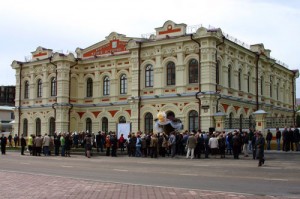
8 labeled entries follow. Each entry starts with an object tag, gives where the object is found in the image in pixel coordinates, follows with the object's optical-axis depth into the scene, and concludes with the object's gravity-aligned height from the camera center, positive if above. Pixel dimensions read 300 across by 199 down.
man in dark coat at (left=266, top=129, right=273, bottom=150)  27.90 -0.44
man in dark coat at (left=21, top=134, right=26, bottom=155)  32.09 -1.09
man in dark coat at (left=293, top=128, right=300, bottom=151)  26.50 -0.29
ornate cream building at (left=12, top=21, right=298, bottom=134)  33.88 +4.16
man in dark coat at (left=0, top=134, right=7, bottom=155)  32.75 -1.09
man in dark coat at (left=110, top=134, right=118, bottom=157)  28.66 -0.97
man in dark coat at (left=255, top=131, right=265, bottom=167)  18.88 -0.75
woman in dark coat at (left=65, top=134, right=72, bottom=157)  29.90 -1.00
